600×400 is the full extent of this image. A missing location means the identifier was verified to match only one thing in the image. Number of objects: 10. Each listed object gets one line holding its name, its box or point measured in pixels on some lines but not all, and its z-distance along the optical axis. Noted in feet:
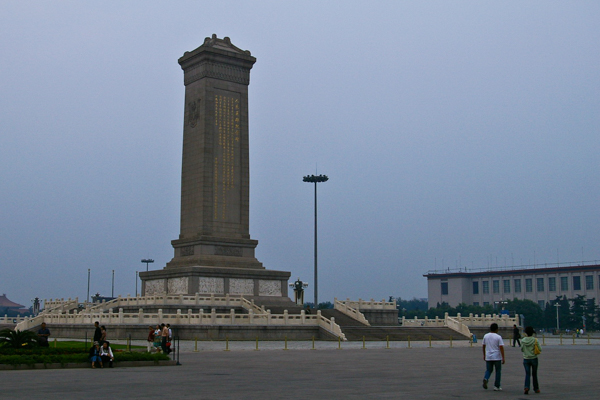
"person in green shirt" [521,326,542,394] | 54.06
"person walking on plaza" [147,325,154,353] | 97.81
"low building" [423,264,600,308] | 386.52
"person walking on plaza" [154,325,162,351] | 98.02
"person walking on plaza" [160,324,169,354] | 95.50
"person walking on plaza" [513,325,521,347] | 130.72
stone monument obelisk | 180.75
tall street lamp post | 210.18
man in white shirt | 55.72
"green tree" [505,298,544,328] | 354.54
